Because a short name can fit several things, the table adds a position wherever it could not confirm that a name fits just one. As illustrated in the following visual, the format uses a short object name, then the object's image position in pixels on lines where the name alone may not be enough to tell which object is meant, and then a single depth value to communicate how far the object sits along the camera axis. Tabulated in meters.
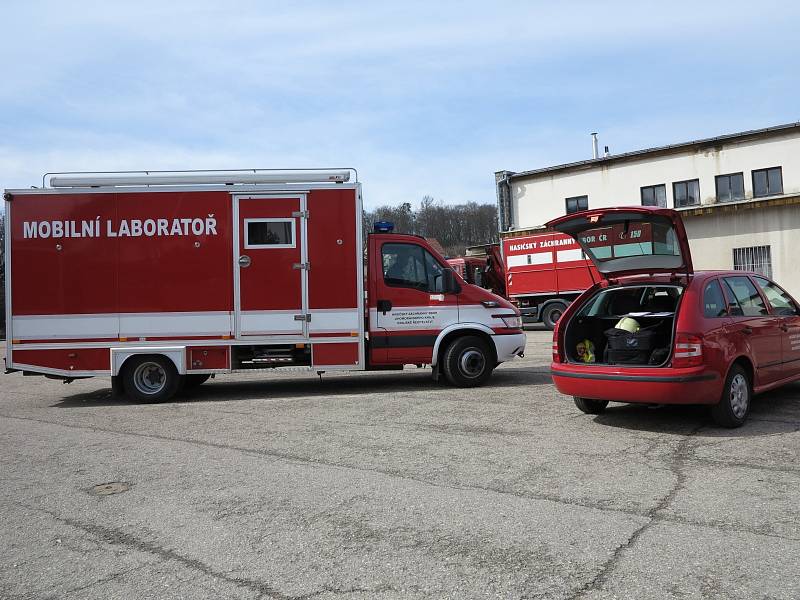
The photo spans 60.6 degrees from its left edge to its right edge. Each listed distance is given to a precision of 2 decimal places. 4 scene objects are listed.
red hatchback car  6.50
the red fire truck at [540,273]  22.52
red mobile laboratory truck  9.93
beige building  23.33
